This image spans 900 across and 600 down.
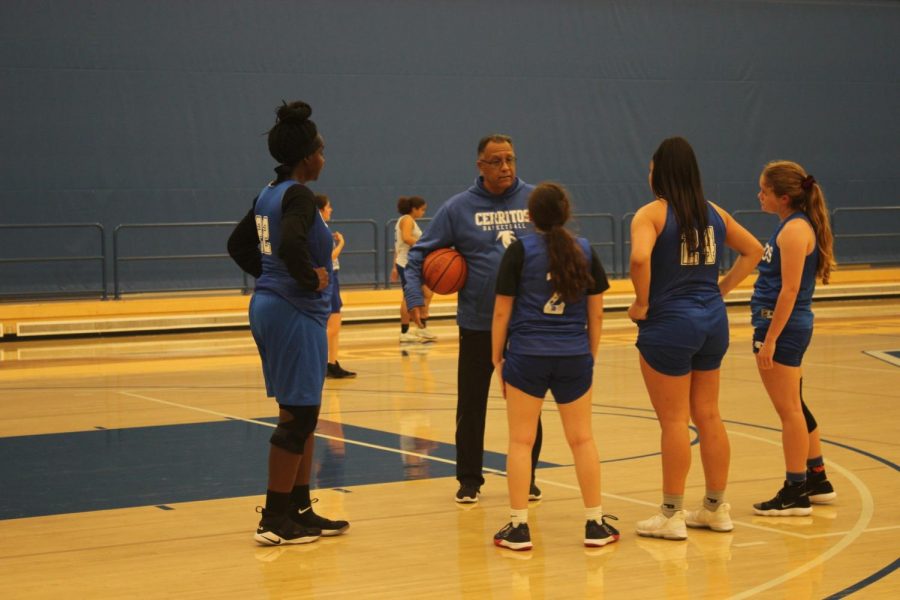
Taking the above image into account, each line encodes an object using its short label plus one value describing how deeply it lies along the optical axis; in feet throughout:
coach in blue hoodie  25.03
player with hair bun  21.93
